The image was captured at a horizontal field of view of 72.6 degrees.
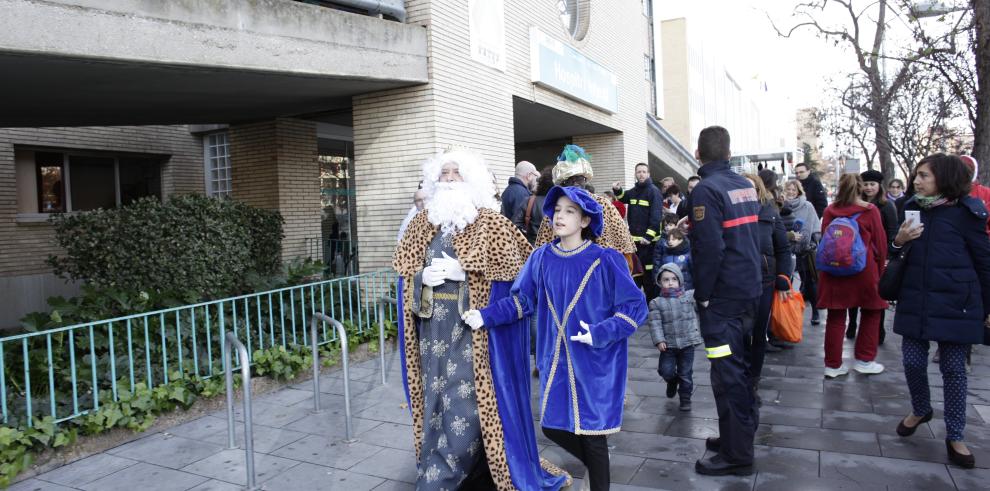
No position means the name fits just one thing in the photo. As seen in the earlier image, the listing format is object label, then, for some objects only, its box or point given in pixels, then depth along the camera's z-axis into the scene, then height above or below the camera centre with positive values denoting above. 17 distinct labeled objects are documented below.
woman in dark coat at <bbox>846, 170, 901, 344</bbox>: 7.49 +0.06
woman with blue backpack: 5.80 -0.51
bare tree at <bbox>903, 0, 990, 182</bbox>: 7.84 +2.01
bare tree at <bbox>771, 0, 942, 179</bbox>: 16.34 +3.34
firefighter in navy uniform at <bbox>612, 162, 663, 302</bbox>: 8.97 +0.05
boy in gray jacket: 5.24 -0.88
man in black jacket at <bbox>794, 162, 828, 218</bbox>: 9.33 +0.34
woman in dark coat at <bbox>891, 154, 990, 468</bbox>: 4.02 -0.42
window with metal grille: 13.63 +1.44
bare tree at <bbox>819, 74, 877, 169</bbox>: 21.00 +3.00
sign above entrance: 11.85 +2.90
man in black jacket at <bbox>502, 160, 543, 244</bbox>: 6.42 +0.28
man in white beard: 3.58 -0.65
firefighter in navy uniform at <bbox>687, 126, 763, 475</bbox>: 3.91 -0.47
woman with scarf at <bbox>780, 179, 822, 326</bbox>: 7.72 -0.11
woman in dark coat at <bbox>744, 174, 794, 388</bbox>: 5.00 -0.39
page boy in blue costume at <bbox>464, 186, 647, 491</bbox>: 3.25 -0.52
